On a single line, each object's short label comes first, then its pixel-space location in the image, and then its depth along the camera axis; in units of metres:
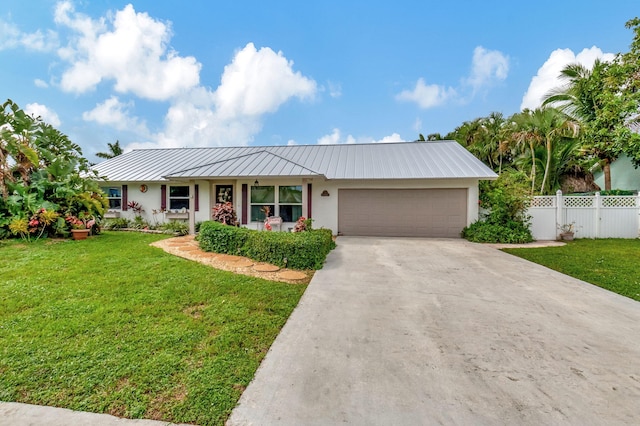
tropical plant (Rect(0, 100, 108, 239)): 7.97
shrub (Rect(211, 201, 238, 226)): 9.59
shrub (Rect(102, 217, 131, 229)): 11.09
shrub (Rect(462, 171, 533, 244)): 9.24
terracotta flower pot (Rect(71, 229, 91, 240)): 8.16
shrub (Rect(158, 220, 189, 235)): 10.38
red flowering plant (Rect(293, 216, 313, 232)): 7.84
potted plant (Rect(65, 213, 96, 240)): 8.20
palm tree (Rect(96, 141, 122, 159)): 22.47
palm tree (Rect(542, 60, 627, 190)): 8.50
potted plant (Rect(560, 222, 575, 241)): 9.52
